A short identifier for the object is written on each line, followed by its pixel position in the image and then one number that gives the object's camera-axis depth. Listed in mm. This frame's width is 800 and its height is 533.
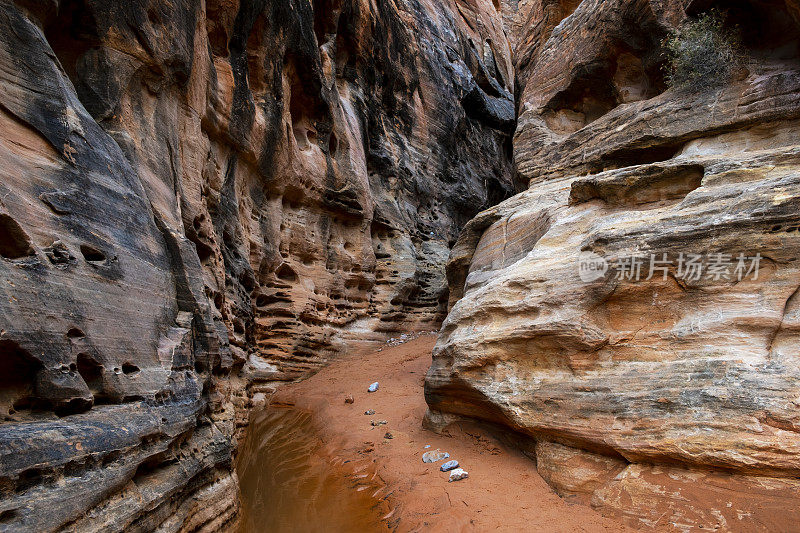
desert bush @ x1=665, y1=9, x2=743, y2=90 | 8641
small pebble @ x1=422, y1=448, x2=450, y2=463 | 6590
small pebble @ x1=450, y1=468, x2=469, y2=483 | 5915
